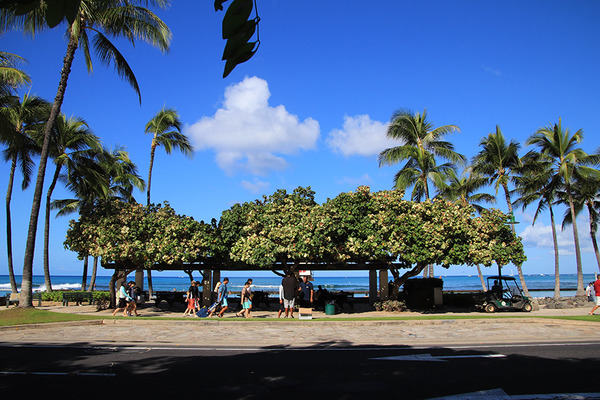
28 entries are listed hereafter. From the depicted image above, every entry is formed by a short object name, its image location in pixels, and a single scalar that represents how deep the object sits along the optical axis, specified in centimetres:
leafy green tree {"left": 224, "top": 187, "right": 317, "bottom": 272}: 1923
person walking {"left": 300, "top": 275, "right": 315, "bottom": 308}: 2078
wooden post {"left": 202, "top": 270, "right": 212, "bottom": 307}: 2283
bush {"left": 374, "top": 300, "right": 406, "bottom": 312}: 2102
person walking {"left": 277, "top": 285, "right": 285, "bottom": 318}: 1799
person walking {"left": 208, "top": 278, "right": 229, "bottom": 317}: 1822
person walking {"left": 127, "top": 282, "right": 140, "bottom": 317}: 1858
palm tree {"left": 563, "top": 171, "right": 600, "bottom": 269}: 3284
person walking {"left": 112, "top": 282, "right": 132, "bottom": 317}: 1855
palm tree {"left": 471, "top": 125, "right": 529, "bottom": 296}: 2942
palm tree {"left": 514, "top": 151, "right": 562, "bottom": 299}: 2930
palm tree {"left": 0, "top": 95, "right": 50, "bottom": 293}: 2380
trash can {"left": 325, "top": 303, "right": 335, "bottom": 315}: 2047
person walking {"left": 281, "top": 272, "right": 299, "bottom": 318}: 1745
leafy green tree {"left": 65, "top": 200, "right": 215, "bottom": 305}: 1966
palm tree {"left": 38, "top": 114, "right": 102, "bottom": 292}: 2447
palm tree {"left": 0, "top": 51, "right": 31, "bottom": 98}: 1789
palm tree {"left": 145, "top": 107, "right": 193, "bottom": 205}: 3147
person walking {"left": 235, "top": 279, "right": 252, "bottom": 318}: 1831
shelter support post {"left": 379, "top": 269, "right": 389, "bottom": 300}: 2312
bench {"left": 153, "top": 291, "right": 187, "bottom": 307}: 2420
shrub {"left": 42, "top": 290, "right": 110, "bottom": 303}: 2852
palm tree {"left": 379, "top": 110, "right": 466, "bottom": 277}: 2766
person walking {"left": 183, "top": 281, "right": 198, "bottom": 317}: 1936
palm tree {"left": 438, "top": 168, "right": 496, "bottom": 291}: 3189
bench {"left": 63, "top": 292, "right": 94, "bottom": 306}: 2677
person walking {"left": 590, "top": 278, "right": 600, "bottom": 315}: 1726
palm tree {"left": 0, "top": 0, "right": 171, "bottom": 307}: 1720
